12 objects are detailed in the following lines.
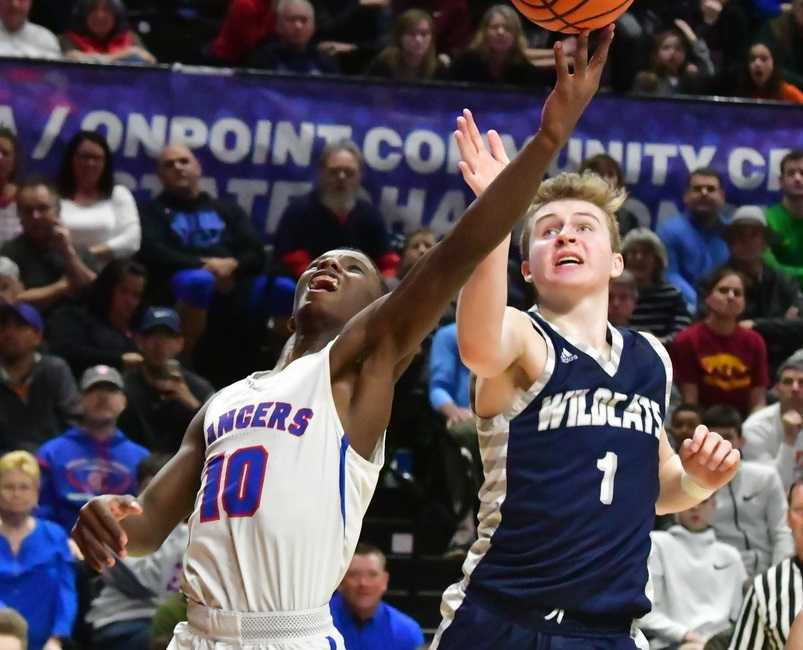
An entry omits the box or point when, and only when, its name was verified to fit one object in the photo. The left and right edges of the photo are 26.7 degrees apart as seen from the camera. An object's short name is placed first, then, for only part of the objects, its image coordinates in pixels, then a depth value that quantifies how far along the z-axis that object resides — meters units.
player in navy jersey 4.70
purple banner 10.00
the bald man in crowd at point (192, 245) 9.69
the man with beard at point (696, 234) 10.59
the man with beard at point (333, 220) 9.85
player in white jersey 4.24
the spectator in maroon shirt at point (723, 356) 9.93
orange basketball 4.68
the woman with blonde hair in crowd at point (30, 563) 7.70
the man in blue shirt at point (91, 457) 8.34
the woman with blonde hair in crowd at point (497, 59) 11.34
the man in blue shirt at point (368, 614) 7.59
